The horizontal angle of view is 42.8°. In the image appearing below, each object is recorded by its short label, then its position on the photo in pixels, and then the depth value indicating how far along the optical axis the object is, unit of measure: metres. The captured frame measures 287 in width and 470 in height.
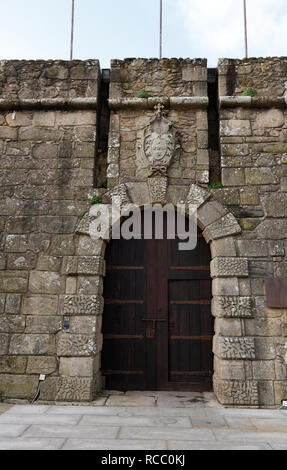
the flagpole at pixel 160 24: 5.29
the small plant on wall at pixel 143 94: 4.84
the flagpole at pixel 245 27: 5.22
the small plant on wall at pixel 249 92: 4.78
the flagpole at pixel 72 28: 5.24
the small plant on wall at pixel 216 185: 4.59
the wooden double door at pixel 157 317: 4.57
